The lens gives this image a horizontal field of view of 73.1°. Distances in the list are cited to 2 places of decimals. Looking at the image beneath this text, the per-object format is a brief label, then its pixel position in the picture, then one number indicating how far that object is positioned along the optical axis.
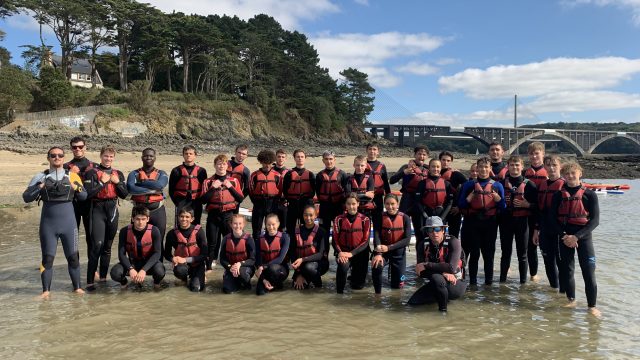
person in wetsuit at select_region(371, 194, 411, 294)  5.72
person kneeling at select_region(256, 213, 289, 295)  5.65
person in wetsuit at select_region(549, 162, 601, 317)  5.12
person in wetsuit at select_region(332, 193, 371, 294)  5.76
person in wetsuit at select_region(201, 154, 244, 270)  6.50
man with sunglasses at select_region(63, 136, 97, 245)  5.74
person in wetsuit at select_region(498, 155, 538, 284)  6.05
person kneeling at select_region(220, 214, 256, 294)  5.71
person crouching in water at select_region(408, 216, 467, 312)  5.15
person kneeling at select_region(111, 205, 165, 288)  5.60
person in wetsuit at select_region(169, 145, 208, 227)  6.66
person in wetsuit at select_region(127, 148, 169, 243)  6.08
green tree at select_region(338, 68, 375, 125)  72.00
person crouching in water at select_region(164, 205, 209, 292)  5.75
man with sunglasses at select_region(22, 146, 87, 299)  5.19
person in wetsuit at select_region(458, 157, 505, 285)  6.04
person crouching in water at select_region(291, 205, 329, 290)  5.83
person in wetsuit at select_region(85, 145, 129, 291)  5.70
